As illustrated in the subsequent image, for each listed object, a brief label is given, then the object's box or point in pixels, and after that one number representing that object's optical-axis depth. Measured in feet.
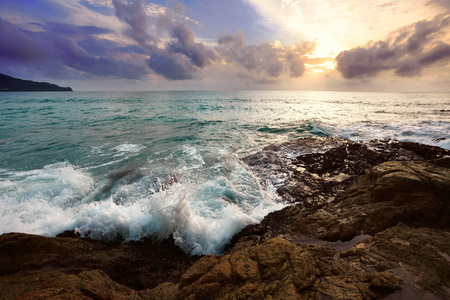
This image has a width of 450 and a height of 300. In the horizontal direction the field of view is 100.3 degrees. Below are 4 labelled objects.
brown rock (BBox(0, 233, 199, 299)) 11.89
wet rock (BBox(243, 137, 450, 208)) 25.24
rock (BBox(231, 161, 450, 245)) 14.64
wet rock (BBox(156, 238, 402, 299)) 8.86
